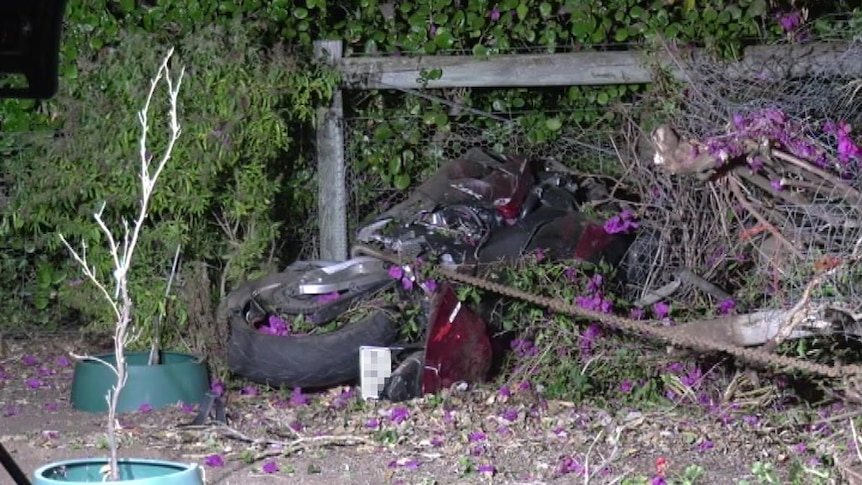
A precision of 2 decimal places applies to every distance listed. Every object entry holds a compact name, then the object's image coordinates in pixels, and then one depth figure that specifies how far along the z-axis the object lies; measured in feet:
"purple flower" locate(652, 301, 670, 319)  22.11
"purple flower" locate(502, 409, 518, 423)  20.53
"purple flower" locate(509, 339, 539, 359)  22.86
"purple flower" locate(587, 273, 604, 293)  22.36
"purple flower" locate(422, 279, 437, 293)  22.67
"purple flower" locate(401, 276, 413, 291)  22.94
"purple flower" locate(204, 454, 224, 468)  17.85
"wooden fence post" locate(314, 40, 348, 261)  26.04
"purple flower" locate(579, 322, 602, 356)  22.06
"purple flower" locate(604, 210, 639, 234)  23.04
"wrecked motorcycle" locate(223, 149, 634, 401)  22.30
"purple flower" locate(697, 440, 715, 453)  18.75
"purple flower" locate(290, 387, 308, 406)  22.33
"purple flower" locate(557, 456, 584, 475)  17.54
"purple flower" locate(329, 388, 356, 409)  22.02
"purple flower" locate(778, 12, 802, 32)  26.32
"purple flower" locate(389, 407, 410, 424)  20.56
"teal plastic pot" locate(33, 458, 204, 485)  12.28
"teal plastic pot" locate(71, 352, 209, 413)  21.50
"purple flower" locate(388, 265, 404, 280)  22.98
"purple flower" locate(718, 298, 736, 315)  21.26
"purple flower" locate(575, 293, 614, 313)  22.06
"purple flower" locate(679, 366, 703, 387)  21.44
